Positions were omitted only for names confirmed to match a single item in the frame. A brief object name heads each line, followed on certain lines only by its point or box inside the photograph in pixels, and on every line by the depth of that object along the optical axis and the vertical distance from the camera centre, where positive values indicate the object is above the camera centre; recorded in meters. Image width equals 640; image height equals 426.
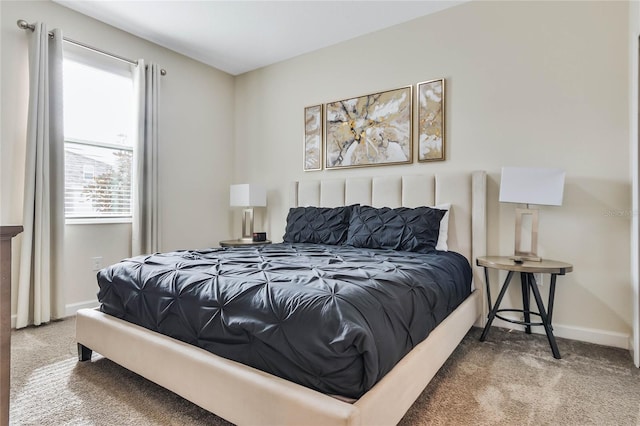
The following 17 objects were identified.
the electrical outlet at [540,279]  2.61 -0.49
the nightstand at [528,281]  2.17 -0.47
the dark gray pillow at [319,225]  3.08 -0.11
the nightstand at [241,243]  3.72 -0.33
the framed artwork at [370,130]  3.22 +0.83
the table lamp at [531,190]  2.31 +0.16
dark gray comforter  1.14 -0.38
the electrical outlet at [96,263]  3.22 -0.47
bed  1.11 -0.64
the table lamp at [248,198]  3.85 +0.17
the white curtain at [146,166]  3.41 +0.46
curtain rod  2.73 +1.49
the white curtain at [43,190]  2.70 +0.17
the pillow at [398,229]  2.60 -0.12
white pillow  2.75 -0.14
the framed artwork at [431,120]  3.03 +0.83
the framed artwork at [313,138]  3.79 +0.83
